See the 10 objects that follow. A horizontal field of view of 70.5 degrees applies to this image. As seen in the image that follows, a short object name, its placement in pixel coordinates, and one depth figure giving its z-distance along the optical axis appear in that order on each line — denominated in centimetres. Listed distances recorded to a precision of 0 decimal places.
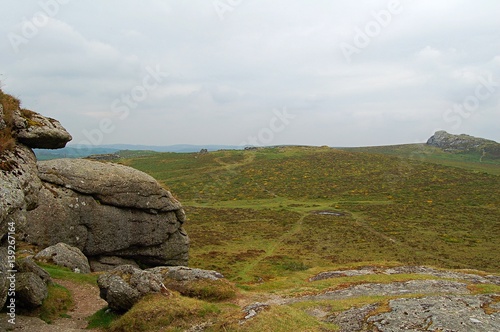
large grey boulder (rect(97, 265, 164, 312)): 1873
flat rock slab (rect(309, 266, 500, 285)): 2976
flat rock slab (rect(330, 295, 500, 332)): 1427
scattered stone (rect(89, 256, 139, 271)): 3194
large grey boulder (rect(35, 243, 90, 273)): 2679
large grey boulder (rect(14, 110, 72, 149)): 1854
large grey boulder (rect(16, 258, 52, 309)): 1803
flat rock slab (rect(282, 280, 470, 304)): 2386
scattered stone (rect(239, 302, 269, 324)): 1566
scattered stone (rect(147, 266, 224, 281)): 2305
